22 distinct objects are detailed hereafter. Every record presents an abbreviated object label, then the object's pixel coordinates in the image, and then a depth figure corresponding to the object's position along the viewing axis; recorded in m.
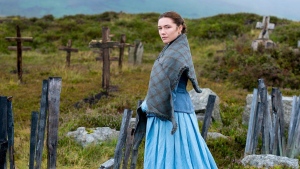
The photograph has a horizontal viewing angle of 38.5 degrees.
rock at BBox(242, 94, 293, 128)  8.81
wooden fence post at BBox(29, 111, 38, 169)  4.77
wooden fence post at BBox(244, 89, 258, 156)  6.45
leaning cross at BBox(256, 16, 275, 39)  18.97
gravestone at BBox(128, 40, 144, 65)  19.12
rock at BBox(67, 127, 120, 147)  6.87
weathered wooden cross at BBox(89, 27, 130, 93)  12.68
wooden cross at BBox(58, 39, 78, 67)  17.88
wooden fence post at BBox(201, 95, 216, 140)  5.70
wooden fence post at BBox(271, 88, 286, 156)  6.75
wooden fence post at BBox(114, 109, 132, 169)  4.82
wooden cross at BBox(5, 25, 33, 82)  13.99
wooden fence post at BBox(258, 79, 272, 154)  6.39
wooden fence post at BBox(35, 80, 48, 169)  4.62
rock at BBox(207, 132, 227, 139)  7.41
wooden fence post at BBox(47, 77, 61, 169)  4.38
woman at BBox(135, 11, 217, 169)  3.92
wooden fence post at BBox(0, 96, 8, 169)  4.40
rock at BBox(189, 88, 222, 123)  9.24
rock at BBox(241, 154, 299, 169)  5.79
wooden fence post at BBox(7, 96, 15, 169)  4.68
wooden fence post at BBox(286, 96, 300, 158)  6.76
